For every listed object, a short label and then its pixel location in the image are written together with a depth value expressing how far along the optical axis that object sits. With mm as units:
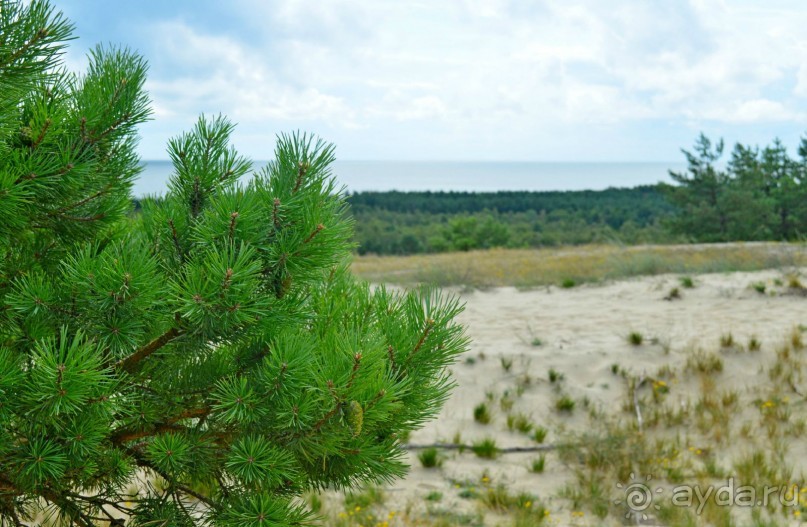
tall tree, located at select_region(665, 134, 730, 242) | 36344
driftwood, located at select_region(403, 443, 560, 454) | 5867
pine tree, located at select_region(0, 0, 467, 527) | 1779
